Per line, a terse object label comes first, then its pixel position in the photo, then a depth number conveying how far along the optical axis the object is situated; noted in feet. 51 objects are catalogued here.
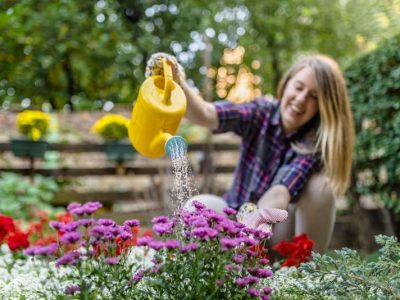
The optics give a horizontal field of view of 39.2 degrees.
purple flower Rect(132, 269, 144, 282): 3.72
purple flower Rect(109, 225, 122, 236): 3.54
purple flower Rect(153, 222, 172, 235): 3.38
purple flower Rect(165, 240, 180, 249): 3.31
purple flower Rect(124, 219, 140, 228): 3.93
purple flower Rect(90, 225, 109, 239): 3.40
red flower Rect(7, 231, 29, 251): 6.17
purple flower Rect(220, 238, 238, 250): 3.37
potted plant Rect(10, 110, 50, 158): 12.12
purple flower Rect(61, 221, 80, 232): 3.34
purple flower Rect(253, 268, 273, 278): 3.66
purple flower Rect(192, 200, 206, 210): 3.91
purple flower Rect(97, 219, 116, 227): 3.66
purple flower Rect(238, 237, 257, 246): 3.54
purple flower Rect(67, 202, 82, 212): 3.89
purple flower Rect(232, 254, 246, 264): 3.59
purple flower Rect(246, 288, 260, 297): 3.52
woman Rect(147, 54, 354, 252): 6.98
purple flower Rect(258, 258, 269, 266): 3.86
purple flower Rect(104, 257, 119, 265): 3.40
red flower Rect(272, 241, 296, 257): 5.54
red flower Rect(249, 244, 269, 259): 4.15
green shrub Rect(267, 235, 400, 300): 3.77
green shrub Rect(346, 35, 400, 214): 9.02
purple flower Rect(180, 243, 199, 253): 3.34
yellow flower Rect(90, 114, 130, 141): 13.28
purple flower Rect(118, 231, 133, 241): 3.66
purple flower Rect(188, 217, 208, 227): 3.47
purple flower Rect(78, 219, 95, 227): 3.42
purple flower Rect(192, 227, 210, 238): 3.34
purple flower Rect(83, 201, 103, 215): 3.54
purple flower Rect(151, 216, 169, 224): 3.75
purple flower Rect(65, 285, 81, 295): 3.38
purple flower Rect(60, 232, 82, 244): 3.24
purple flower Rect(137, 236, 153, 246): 3.36
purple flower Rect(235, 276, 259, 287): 3.50
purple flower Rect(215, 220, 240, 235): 3.56
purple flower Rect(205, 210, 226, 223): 3.65
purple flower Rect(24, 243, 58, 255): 3.14
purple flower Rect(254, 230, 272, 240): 3.82
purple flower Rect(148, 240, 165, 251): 3.25
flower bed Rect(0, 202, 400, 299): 3.40
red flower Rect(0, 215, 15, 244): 5.98
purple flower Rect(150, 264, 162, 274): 3.52
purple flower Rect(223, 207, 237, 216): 4.00
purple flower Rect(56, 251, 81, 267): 3.25
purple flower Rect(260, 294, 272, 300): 3.64
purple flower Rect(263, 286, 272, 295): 3.63
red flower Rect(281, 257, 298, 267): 5.56
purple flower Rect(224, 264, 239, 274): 3.51
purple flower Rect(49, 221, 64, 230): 3.45
